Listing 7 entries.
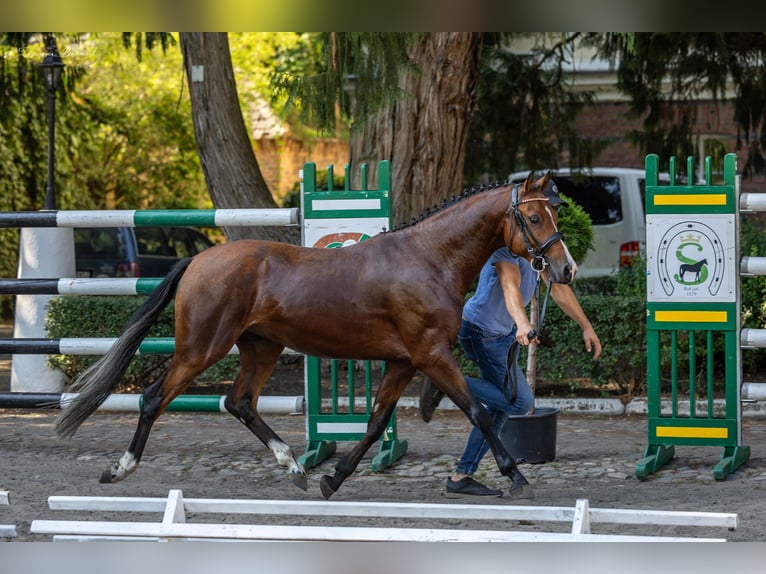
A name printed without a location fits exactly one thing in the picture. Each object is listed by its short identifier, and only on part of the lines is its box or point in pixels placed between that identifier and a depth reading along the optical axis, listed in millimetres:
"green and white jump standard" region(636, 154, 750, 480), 14266
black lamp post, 31141
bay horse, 12398
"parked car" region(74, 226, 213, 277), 32969
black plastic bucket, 14906
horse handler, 12641
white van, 29812
